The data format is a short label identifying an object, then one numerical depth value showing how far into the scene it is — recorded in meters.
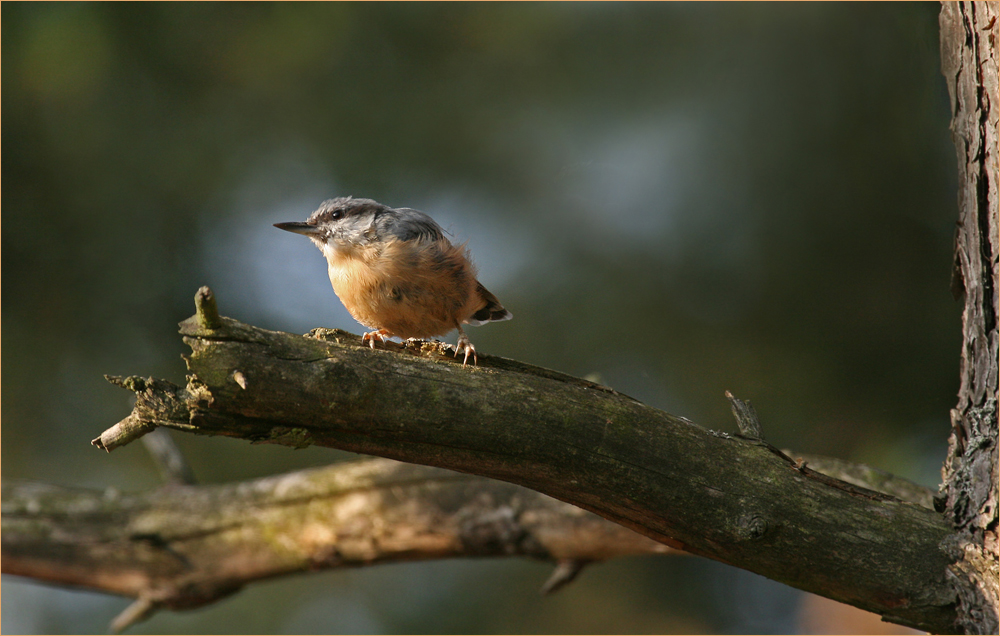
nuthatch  5.28
